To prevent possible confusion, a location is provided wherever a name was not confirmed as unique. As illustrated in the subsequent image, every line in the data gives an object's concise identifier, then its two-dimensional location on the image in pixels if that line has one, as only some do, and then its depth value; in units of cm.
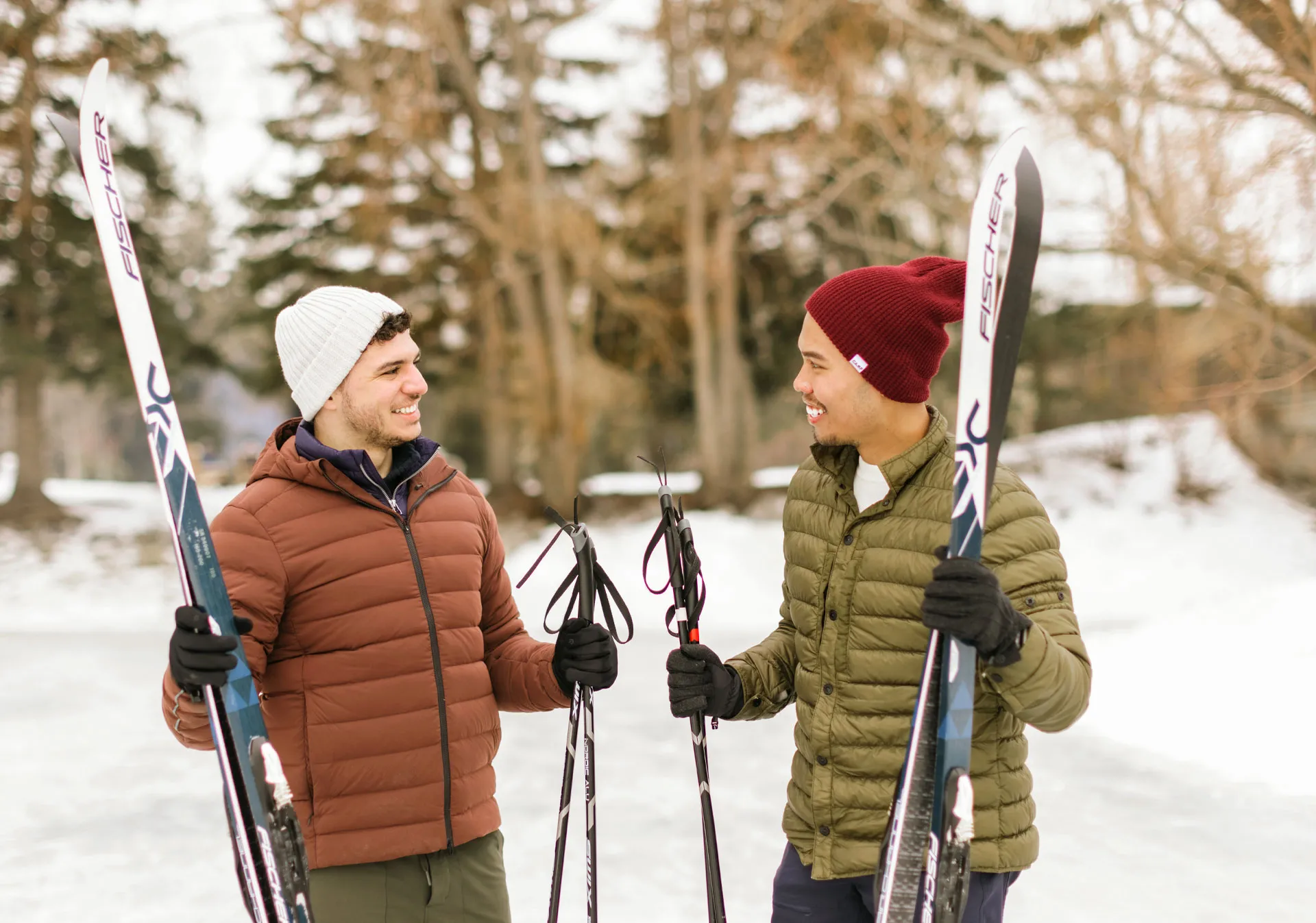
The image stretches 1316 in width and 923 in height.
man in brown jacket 211
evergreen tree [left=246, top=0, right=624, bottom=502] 1520
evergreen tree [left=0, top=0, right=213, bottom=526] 1619
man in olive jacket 191
